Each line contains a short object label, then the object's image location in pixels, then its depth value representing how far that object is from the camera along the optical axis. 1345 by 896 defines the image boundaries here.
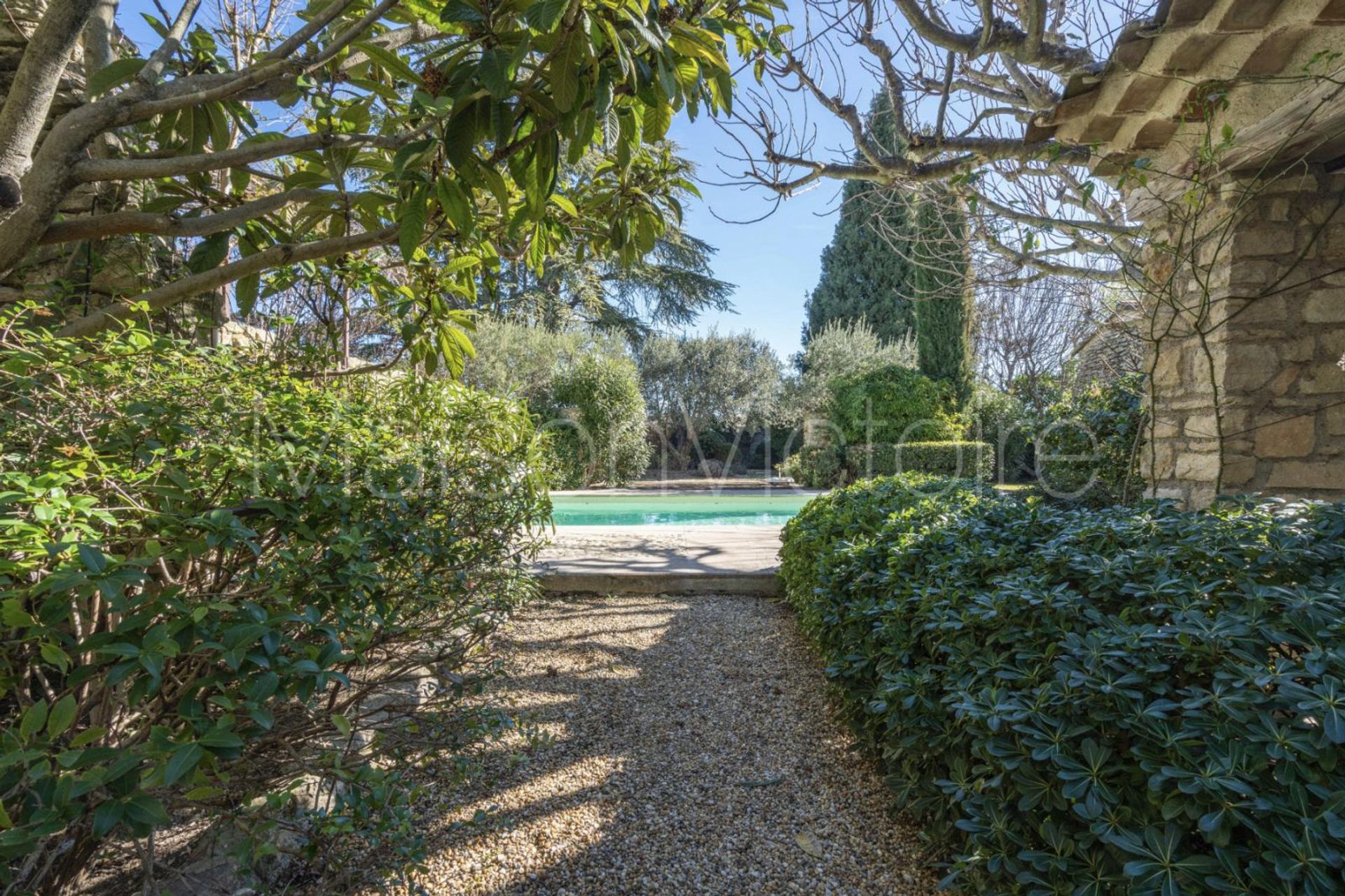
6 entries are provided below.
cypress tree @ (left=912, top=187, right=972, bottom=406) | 11.70
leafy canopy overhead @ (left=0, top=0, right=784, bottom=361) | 1.27
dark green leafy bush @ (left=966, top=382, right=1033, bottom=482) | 11.27
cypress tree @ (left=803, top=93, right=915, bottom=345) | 18.42
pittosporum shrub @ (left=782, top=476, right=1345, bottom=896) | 0.90
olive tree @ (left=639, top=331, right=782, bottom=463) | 16.81
